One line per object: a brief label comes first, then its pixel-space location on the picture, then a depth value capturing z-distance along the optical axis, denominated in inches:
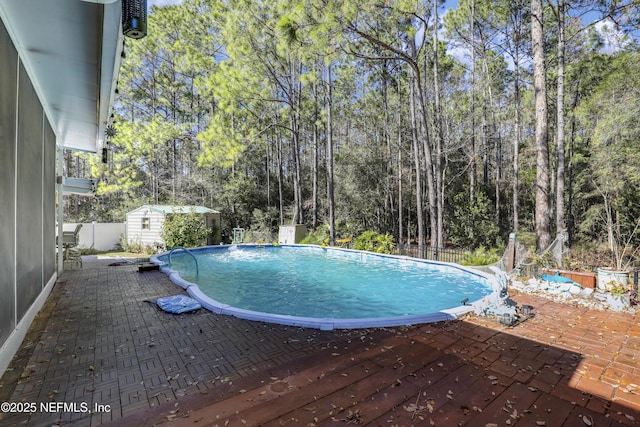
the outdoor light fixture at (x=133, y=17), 89.8
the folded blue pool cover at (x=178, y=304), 187.9
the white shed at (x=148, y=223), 538.3
